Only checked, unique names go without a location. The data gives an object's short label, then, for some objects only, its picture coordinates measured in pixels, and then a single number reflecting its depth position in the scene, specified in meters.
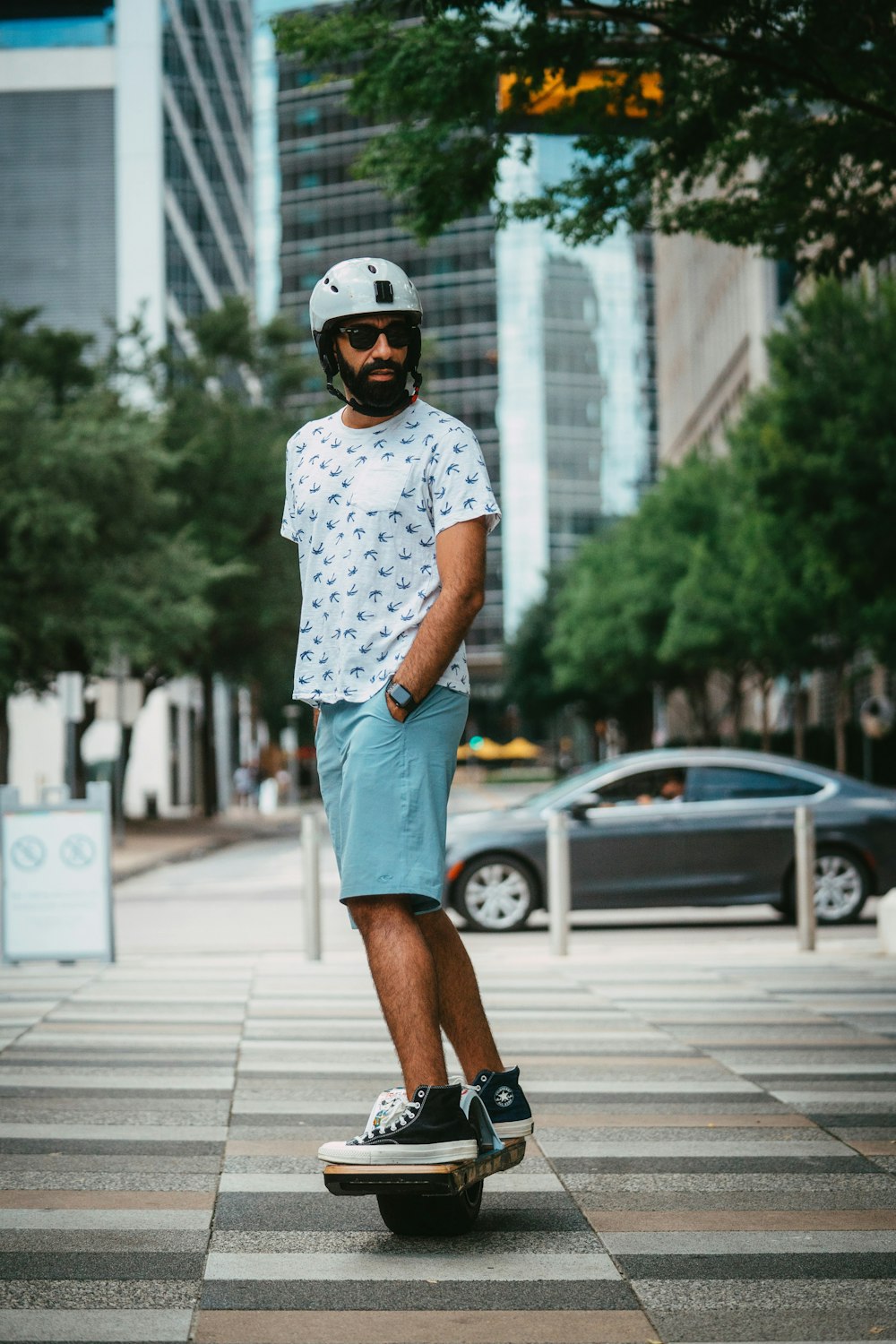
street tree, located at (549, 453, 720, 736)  55.16
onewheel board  3.78
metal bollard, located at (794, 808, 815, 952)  12.65
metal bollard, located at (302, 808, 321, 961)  12.13
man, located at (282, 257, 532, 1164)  3.98
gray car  15.65
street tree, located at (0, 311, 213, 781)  32.53
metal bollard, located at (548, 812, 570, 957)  12.68
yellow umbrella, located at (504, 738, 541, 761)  108.64
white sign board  11.91
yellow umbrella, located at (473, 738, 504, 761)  110.44
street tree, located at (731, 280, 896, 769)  28.61
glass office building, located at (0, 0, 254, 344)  58.62
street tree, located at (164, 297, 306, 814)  44.47
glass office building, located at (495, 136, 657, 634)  135.00
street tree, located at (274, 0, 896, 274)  9.12
